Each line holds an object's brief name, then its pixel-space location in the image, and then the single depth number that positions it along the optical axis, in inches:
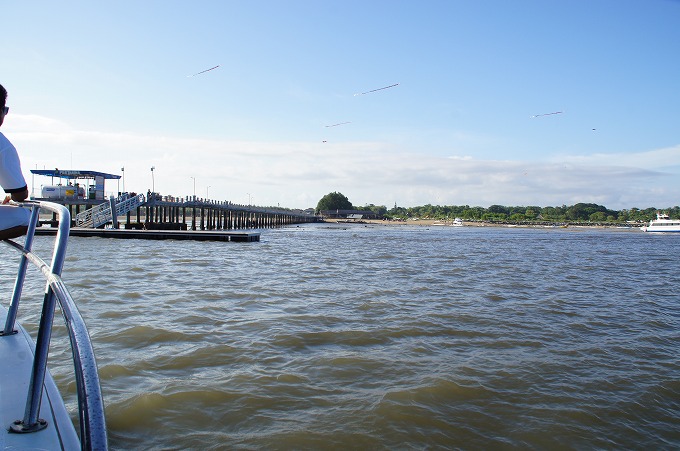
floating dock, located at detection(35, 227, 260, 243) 1164.9
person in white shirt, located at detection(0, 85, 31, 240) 97.3
